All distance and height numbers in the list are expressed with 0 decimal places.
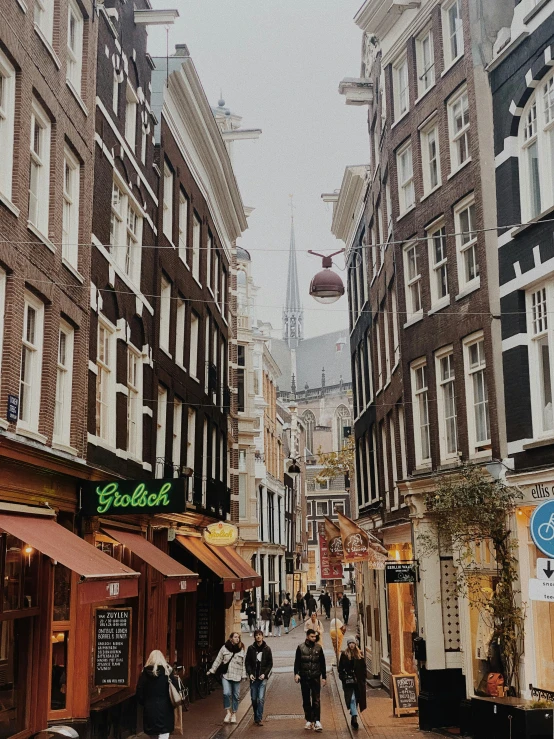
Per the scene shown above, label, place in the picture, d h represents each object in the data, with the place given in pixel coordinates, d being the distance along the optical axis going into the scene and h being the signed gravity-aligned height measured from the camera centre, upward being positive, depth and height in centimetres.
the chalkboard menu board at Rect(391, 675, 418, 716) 2011 -237
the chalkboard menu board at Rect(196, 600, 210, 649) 2797 -127
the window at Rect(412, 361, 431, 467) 2206 +373
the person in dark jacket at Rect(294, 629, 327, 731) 1870 -184
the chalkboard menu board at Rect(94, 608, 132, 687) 1597 -106
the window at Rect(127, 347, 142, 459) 2091 +385
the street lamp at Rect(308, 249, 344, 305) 1781 +536
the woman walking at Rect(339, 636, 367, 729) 1909 -195
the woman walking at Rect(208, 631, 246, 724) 2052 -190
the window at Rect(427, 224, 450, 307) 2123 +686
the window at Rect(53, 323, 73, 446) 1597 +328
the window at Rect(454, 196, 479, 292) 1980 +678
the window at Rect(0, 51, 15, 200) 1347 +640
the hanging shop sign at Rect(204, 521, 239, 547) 2564 +123
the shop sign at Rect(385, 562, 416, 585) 2089 +12
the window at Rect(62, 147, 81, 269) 1659 +647
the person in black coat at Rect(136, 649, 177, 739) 1351 -162
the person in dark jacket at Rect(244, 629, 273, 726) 2017 -191
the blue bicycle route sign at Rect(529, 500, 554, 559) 929 +48
